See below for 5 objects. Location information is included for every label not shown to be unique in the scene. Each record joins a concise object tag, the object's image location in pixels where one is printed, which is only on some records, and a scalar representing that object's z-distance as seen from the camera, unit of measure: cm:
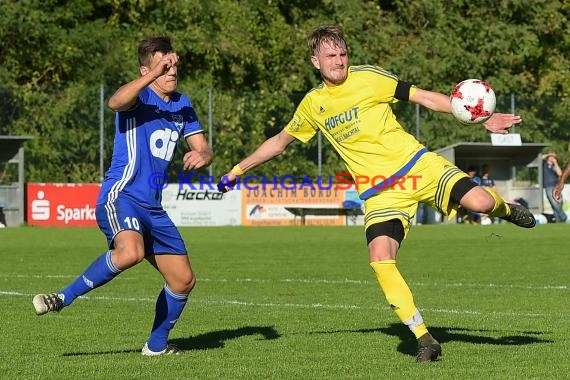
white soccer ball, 1602
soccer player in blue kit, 1548
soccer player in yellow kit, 1573
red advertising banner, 6041
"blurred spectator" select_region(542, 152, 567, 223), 6469
